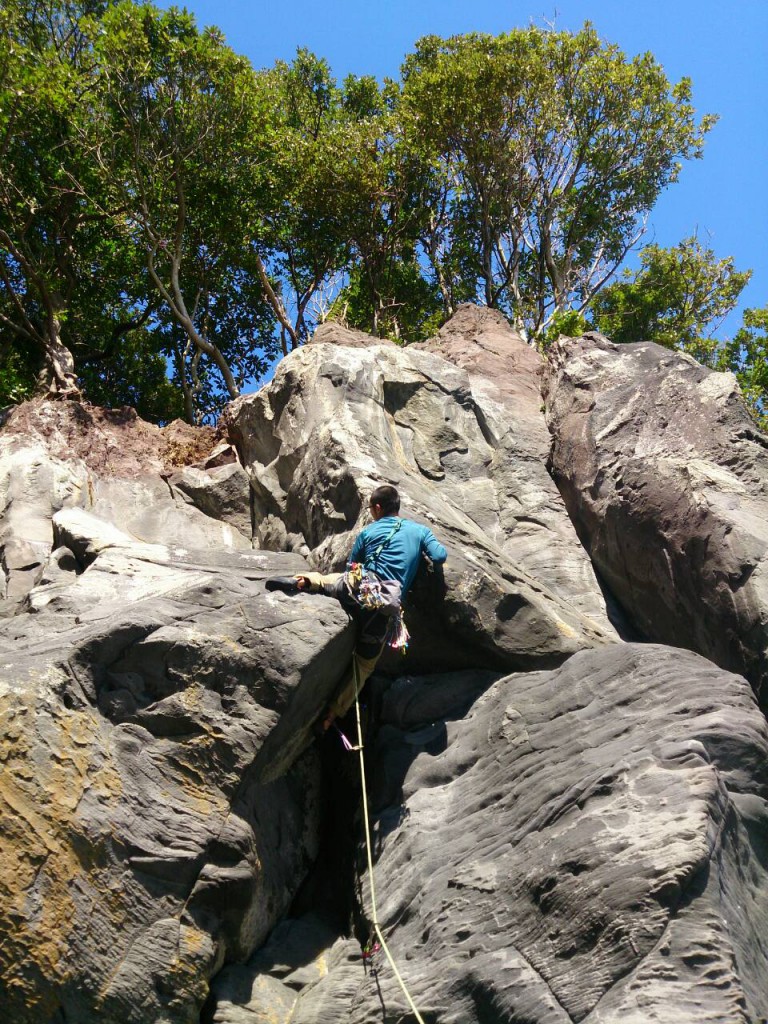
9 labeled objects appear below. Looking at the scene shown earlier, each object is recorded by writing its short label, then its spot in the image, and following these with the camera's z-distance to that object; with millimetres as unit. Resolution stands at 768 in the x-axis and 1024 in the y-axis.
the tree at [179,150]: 19234
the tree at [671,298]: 25125
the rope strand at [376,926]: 8070
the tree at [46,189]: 18483
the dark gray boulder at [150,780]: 7988
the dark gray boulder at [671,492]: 11086
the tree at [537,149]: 23656
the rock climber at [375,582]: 9891
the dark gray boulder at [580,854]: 7430
